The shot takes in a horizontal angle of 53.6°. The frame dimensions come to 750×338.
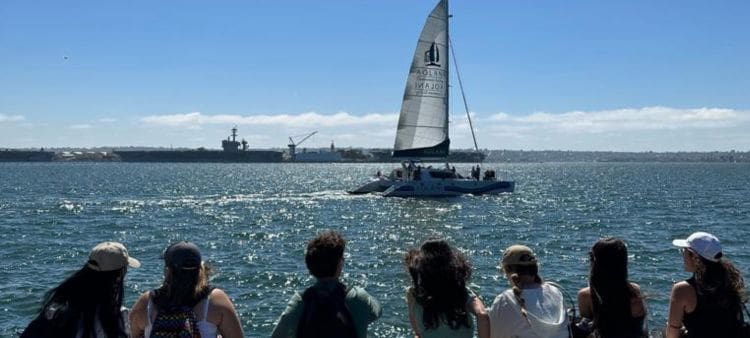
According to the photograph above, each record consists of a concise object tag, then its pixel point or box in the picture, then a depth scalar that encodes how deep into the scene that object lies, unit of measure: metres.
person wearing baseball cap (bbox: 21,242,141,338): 4.45
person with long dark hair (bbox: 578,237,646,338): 4.98
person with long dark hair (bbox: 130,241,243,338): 4.48
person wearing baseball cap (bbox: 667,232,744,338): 5.08
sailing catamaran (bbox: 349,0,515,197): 50.25
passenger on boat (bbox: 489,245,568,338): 4.89
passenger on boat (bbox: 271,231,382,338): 4.58
